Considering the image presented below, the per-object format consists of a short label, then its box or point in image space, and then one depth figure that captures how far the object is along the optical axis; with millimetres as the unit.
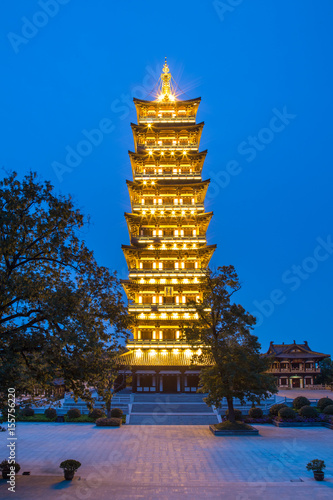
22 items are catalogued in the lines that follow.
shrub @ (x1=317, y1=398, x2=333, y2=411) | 39056
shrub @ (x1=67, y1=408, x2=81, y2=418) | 37156
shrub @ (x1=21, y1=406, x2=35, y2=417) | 37150
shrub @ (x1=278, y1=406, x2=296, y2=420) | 34812
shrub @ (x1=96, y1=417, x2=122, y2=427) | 34594
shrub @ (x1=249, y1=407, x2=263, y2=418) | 36594
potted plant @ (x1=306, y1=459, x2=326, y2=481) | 18156
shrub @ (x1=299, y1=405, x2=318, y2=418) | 35219
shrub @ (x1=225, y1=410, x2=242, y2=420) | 35541
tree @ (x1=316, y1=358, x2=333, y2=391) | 82125
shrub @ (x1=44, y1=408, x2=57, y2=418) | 37594
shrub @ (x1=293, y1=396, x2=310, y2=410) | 38219
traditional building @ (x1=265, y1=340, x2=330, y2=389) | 80438
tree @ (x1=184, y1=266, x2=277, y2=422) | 30812
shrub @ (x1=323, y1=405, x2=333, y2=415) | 36262
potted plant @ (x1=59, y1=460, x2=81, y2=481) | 17922
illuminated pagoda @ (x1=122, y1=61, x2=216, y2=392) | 51688
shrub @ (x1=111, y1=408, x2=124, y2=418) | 37125
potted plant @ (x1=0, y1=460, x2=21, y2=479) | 17750
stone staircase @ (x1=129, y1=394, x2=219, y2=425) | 37534
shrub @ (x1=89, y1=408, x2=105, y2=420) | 36781
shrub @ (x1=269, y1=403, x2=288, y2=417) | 36781
